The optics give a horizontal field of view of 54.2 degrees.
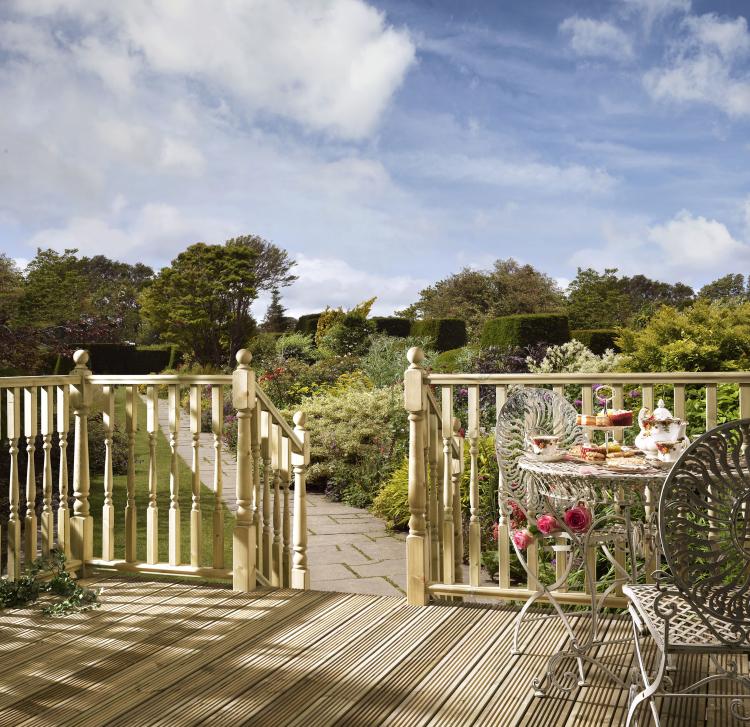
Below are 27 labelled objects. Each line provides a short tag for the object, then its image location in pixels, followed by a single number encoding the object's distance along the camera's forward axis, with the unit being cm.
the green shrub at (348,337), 1674
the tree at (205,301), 2514
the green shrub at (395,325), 2289
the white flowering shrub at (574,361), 971
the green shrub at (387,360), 1131
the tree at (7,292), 848
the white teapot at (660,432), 266
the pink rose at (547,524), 272
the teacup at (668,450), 260
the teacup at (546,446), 272
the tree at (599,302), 3266
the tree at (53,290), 2136
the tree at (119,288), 3400
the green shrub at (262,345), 2032
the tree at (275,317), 3266
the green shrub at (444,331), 2128
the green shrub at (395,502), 607
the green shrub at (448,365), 1091
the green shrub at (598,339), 1860
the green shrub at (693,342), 799
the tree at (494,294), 3172
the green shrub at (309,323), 2358
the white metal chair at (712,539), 189
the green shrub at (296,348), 1717
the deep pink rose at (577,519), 262
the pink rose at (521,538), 287
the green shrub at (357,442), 760
